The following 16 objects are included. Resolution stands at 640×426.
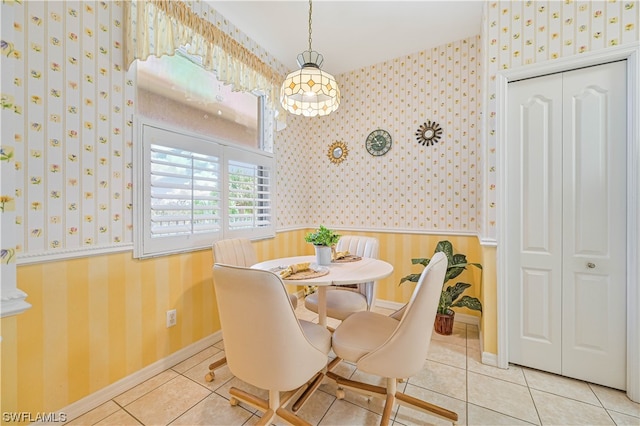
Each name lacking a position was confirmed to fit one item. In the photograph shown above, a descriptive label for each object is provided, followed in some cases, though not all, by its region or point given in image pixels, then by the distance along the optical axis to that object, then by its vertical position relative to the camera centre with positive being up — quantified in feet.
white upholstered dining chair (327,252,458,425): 3.87 -2.24
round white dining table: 4.61 -1.23
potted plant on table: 5.99 -0.73
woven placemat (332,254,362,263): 6.41 -1.19
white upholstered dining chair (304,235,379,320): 6.39 -2.27
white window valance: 5.56 +4.43
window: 5.93 +0.57
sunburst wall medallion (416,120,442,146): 9.27 +2.93
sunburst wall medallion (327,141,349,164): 11.14 +2.67
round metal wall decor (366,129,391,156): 10.20 +2.85
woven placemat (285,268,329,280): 4.77 -1.21
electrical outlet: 6.37 -2.66
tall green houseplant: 7.47 -2.31
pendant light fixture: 5.49 +2.81
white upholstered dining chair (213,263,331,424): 3.51 -1.76
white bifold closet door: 5.47 -0.23
